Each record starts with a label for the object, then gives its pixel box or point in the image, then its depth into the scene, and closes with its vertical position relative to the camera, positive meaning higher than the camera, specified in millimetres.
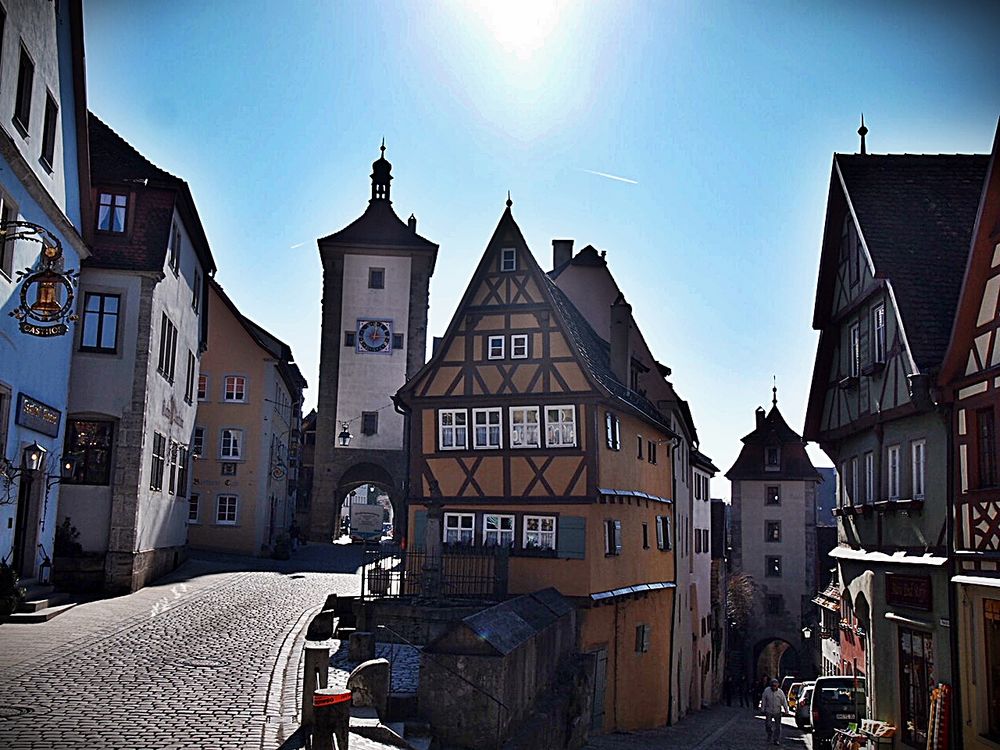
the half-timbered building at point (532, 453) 25703 +1894
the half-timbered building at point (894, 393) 17578 +2675
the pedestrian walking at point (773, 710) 28422 -4589
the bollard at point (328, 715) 10719 -1909
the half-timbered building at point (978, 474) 15352 +991
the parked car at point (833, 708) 23125 -3697
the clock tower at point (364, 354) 56844 +9015
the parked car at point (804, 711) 27969 -4666
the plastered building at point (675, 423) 36219 +4045
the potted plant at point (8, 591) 18297 -1282
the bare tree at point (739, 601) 59281 -3651
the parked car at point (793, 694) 34469 -5159
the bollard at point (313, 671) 12445 -1714
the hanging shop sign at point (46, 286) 13844 +3042
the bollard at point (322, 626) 16406 -1562
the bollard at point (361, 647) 17812 -2022
